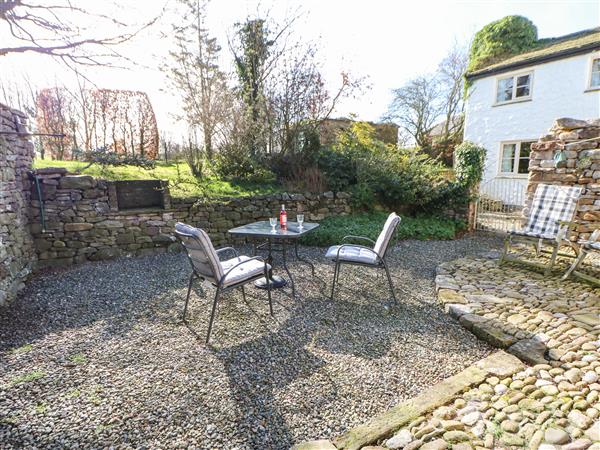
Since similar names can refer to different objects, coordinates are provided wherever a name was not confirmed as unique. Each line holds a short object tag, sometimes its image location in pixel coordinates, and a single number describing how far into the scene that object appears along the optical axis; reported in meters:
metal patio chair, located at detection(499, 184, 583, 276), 4.16
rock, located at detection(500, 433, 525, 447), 1.60
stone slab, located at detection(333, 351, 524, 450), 1.65
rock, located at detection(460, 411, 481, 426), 1.75
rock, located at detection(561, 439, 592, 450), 1.55
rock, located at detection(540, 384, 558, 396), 1.96
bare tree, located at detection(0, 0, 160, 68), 3.25
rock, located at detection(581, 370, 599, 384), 2.05
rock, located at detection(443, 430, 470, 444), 1.62
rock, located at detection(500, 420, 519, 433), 1.68
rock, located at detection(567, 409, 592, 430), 1.70
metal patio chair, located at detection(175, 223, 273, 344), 2.60
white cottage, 8.63
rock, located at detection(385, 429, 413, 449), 1.61
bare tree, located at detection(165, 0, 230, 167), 6.64
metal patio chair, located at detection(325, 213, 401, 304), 3.30
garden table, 3.54
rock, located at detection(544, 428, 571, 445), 1.60
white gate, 6.82
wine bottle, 3.92
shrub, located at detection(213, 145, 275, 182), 6.96
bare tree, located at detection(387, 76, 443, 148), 15.12
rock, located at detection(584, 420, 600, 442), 1.61
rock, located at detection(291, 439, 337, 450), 1.58
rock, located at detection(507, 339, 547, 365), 2.31
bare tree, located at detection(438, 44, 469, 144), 14.12
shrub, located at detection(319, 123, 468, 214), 7.00
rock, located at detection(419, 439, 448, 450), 1.58
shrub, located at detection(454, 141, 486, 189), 7.04
